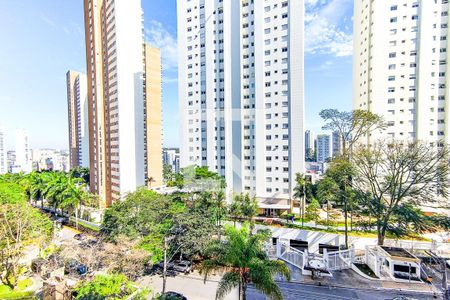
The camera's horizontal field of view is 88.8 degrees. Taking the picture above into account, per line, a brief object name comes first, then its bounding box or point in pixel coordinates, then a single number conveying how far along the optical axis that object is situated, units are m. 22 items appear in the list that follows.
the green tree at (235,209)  27.15
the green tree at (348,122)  26.47
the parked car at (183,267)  18.23
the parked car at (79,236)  26.10
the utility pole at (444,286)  11.51
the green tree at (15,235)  15.52
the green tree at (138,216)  18.97
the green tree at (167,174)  67.05
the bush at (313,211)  28.50
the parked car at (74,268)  17.56
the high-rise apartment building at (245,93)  35.81
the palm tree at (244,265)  10.56
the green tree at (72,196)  30.53
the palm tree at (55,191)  32.03
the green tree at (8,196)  23.14
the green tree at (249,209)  26.09
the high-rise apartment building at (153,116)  55.25
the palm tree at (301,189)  31.03
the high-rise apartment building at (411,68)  36.25
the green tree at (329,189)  22.50
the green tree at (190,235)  18.06
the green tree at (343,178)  21.62
